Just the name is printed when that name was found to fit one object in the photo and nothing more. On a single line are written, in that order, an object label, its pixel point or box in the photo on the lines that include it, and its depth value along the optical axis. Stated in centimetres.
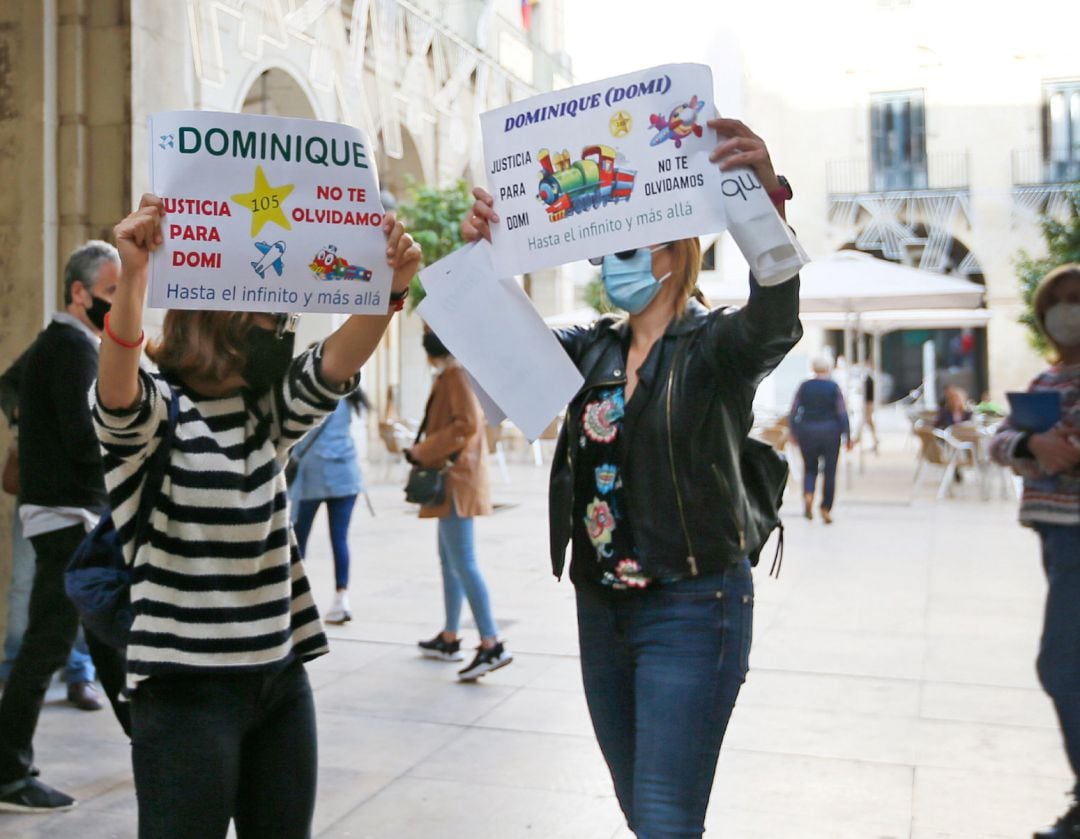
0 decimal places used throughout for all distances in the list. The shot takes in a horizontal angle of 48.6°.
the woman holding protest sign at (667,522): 261
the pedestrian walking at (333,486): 780
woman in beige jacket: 644
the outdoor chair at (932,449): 1583
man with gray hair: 432
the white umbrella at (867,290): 1511
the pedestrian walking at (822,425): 1273
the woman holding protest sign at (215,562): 239
